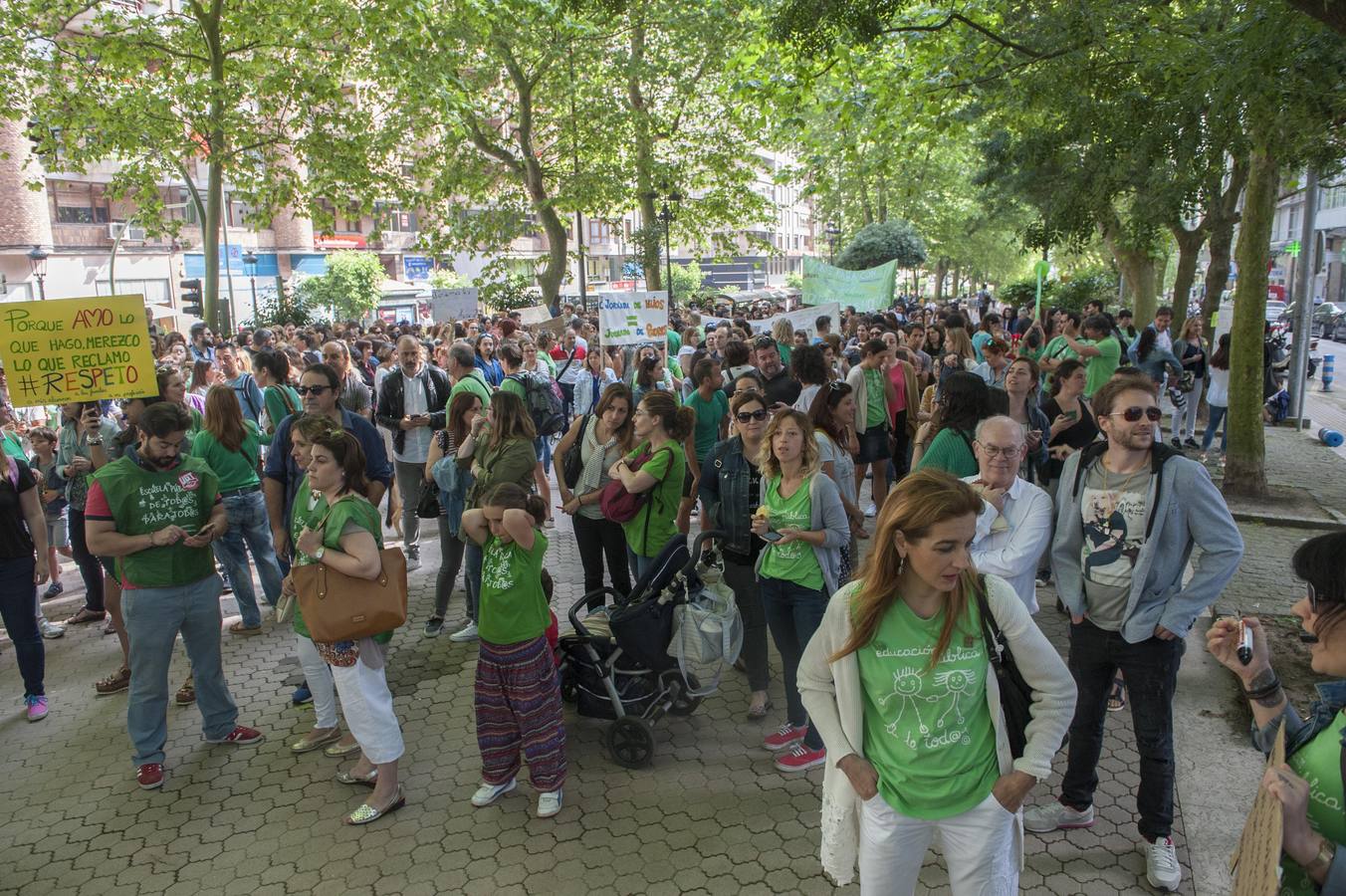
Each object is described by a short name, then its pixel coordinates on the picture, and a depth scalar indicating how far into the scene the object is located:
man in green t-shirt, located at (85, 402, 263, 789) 4.72
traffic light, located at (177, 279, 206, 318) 17.93
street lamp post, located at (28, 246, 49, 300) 36.38
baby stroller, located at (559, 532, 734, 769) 4.75
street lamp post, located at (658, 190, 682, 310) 21.88
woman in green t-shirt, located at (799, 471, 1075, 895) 2.62
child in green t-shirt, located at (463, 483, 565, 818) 4.34
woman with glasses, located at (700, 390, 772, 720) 5.10
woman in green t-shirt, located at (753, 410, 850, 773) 4.54
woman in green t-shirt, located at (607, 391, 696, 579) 5.57
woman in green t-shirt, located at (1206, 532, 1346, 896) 2.01
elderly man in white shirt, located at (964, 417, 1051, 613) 3.82
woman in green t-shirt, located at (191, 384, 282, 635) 6.32
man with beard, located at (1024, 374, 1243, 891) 3.59
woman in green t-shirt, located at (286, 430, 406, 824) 4.24
